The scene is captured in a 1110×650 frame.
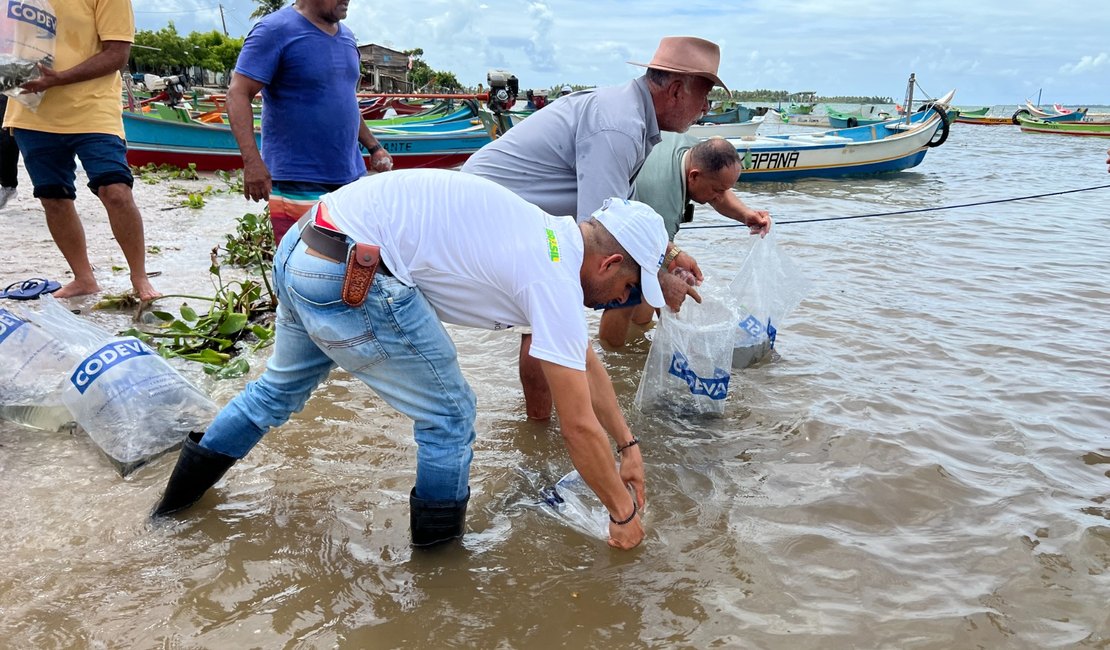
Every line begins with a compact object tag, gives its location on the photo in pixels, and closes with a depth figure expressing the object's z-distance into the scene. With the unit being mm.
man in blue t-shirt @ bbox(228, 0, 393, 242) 2982
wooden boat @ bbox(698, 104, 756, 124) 21812
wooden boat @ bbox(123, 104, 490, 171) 10422
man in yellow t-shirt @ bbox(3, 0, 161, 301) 3453
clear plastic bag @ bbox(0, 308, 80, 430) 2709
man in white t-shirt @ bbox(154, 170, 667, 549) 1703
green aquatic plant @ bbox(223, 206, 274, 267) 5109
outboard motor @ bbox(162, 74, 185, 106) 14383
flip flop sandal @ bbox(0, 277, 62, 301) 3530
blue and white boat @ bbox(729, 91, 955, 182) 12531
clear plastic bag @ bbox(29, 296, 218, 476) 2518
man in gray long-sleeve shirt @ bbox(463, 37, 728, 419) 2430
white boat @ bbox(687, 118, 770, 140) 16125
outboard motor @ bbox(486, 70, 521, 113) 13429
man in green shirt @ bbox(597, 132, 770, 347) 3139
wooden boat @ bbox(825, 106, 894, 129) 23047
